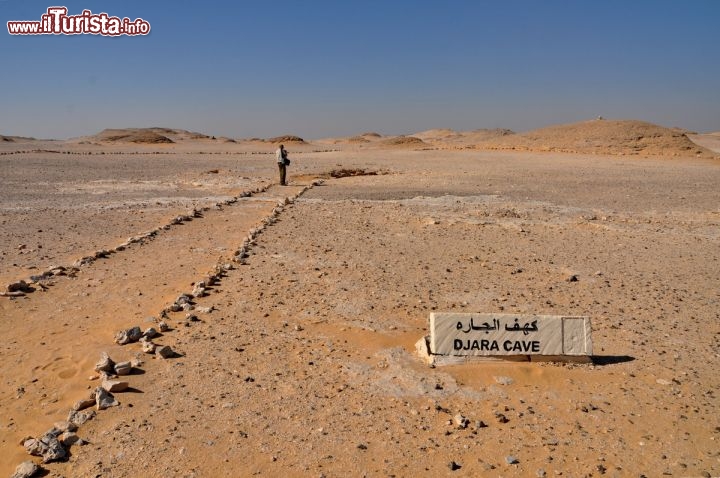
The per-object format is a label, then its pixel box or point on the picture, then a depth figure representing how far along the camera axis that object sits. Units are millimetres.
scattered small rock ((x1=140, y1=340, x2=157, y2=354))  4992
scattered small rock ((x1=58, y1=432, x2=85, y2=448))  3640
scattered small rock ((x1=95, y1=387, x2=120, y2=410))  4080
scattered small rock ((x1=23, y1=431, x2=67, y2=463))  3494
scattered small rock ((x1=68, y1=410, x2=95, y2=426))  3881
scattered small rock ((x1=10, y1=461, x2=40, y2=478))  3322
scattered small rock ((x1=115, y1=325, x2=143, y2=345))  5254
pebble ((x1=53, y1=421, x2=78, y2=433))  3760
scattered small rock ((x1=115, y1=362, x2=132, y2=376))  4555
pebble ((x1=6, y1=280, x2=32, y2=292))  6704
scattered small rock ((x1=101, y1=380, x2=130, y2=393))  4277
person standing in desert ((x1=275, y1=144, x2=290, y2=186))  19609
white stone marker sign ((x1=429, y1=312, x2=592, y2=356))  4848
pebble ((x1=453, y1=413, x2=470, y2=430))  3879
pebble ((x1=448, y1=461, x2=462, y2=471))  3481
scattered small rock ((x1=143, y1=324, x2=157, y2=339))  5297
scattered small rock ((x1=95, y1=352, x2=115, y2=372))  4594
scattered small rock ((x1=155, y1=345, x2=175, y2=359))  4891
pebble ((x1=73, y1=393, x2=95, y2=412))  4070
